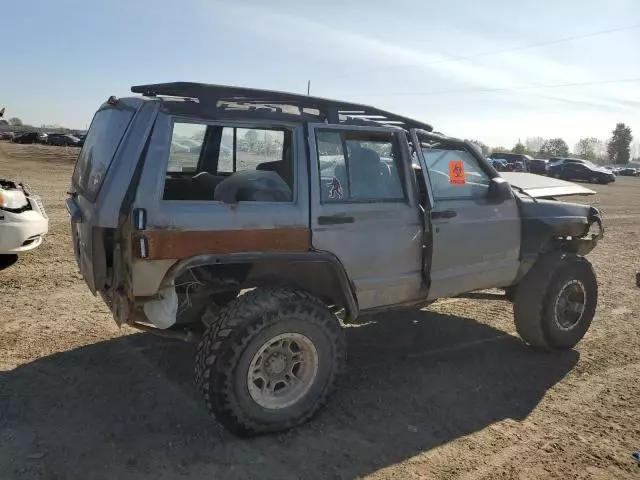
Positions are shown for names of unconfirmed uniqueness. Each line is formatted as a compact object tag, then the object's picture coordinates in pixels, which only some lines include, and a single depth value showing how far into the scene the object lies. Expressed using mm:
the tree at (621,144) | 98312
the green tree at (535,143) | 130750
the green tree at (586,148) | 119375
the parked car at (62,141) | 60969
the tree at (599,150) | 123950
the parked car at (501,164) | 38744
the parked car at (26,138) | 59312
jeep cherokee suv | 3164
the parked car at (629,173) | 66375
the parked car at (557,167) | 39094
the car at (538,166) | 43581
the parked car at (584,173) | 38031
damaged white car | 5895
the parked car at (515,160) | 39394
